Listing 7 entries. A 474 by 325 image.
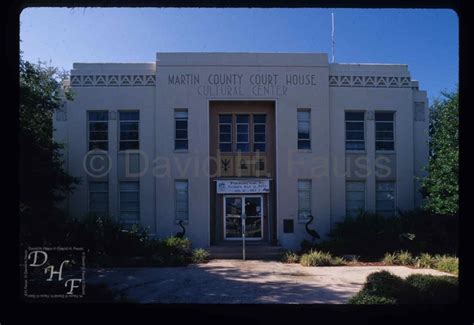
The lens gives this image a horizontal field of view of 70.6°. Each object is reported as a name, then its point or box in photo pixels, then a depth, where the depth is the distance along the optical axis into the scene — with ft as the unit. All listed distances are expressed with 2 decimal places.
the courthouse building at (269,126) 42.22
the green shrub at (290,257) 35.99
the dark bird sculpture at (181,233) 42.45
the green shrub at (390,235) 36.17
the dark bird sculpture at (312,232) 42.83
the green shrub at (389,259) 32.72
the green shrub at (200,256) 35.36
